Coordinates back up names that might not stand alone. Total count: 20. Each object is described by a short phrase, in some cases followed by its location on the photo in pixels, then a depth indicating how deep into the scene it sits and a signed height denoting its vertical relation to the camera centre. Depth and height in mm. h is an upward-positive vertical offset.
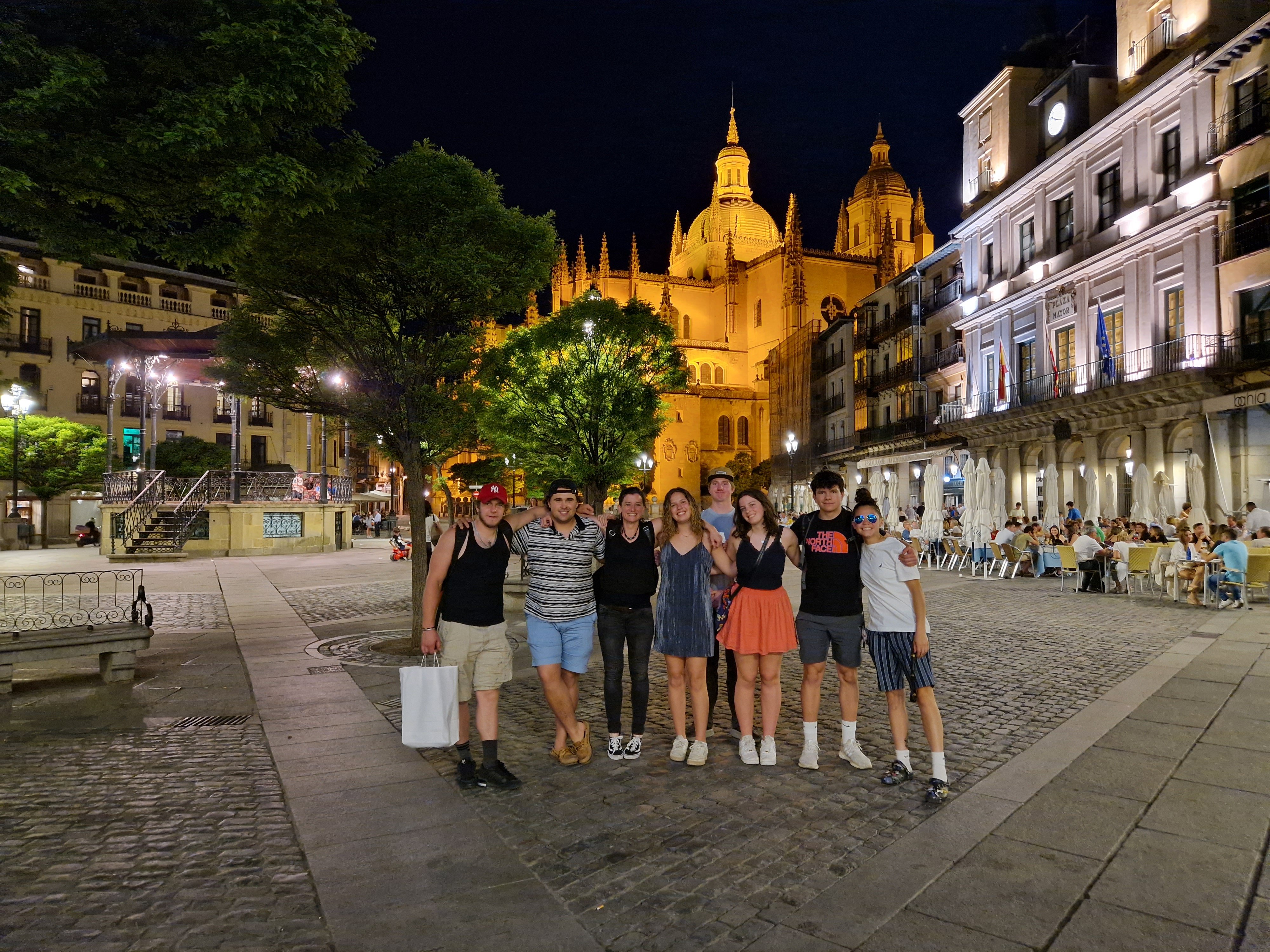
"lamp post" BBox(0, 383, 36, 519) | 29752 +4058
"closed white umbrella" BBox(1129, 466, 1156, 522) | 19391 -89
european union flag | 22781 +4033
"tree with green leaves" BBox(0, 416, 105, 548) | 34688 +2101
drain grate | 6461 -1740
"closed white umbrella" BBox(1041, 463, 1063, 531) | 22438 +123
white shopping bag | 4812 -1215
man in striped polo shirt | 5203 -582
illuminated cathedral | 70875 +18691
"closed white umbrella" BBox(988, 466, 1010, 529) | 22922 +51
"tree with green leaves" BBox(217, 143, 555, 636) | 8883 +2388
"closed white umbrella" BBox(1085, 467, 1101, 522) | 21469 +7
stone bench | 7273 -1294
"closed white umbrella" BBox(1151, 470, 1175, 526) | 19297 -213
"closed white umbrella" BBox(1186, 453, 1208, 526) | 17797 +150
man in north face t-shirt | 5078 -681
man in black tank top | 5008 -688
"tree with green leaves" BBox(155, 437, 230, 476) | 42594 +2537
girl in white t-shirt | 4891 -840
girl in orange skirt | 5266 -752
